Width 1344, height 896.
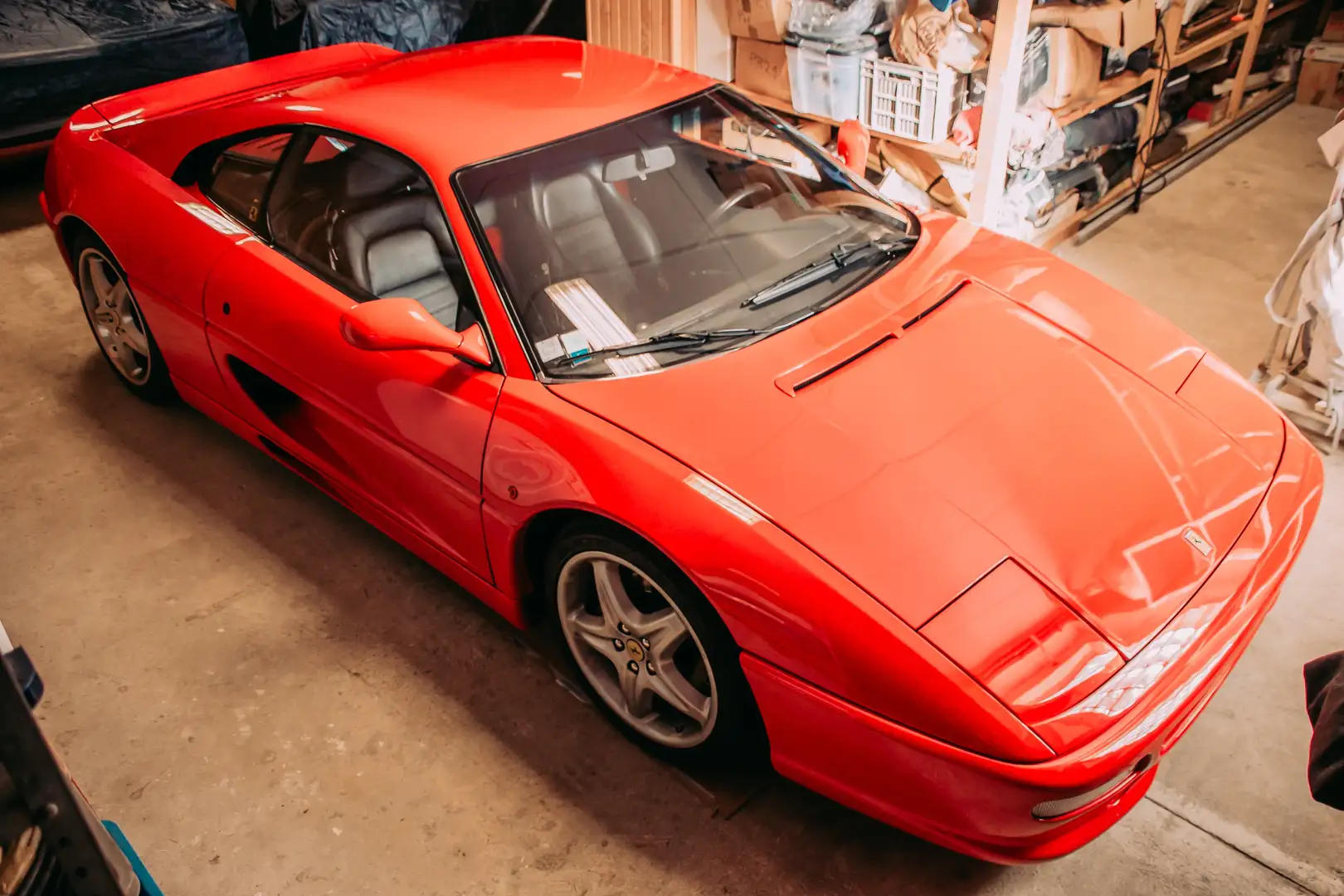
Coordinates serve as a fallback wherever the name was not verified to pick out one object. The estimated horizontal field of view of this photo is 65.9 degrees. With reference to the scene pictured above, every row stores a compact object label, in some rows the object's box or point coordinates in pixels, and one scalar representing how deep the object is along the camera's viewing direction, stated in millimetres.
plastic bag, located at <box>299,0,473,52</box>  5391
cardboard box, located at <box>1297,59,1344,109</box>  5727
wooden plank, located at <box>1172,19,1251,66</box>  4742
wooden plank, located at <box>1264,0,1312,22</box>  5672
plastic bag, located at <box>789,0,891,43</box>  3877
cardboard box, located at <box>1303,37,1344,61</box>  5668
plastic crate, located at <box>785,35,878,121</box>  3971
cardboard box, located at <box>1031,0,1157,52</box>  3936
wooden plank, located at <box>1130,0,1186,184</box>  4566
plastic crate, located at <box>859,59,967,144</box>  3840
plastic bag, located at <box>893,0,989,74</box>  3732
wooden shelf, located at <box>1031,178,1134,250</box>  4395
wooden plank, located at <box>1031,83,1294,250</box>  4438
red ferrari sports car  1717
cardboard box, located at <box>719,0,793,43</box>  4078
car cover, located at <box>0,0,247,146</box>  4883
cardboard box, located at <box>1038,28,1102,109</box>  3930
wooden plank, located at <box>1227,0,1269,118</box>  5379
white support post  3514
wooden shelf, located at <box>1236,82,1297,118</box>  5703
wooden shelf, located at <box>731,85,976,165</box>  3869
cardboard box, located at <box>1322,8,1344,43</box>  5754
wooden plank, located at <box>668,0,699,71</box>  4301
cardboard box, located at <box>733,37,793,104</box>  4301
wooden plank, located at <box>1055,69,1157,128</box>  4125
